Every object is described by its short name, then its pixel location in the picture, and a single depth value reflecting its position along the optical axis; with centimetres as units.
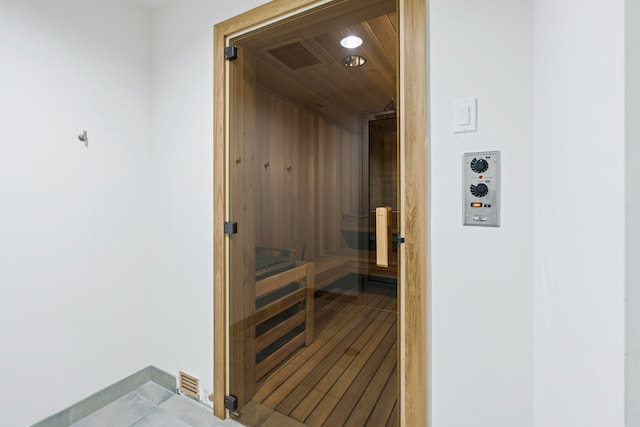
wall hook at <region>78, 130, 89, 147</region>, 169
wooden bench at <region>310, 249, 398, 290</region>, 143
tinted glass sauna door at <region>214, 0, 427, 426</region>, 116
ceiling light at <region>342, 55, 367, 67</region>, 145
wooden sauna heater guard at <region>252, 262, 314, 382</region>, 175
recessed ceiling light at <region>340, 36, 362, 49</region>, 146
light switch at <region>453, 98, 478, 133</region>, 108
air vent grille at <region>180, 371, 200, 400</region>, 183
